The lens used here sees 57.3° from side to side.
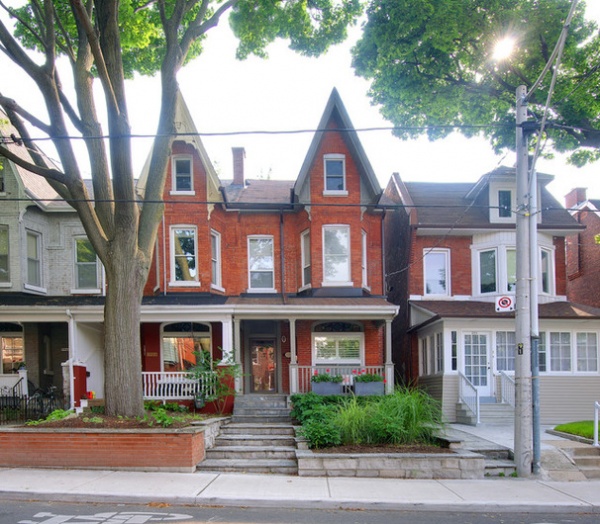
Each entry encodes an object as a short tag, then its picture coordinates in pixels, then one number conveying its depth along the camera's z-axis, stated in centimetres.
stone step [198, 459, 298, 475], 1039
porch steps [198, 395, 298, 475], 1048
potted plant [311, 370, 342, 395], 1608
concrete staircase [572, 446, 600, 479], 1048
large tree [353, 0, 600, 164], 1417
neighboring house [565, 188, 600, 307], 2402
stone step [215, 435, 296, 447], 1203
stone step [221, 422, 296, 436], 1298
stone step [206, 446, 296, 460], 1114
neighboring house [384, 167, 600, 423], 1753
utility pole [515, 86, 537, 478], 1021
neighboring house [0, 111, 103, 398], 1773
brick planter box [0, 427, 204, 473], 1019
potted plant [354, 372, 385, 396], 1603
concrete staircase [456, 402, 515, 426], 1602
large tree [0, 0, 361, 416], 1162
